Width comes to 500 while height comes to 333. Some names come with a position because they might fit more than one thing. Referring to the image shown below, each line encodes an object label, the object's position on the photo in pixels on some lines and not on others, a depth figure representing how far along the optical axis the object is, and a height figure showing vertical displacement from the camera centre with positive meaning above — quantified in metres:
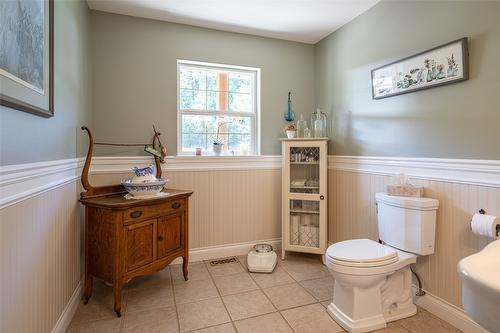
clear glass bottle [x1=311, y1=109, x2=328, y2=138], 2.90 +0.40
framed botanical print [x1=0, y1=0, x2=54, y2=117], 0.99 +0.46
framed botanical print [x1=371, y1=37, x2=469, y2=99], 1.67 +0.65
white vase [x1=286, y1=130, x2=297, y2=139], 2.87 +0.30
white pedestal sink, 0.74 -0.37
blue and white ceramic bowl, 2.01 -0.20
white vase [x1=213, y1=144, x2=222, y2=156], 2.83 +0.13
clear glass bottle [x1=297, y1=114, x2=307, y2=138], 3.03 +0.40
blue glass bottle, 2.98 +0.52
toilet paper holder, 1.58 -0.29
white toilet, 1.66 -0.66
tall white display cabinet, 2.69 -0.35
